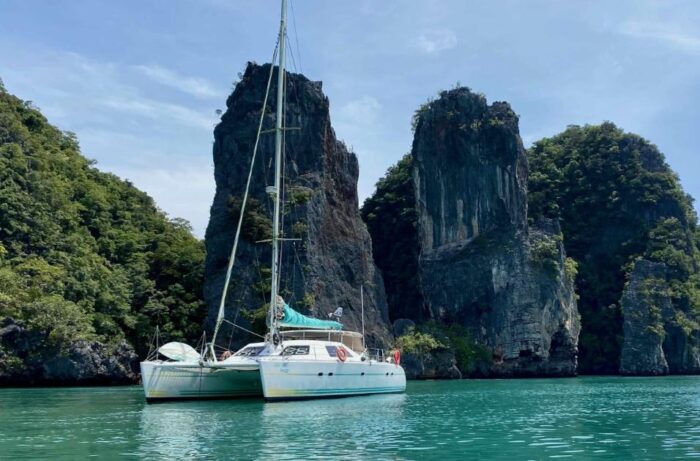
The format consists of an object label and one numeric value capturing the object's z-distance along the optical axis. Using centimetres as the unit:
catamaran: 2845
